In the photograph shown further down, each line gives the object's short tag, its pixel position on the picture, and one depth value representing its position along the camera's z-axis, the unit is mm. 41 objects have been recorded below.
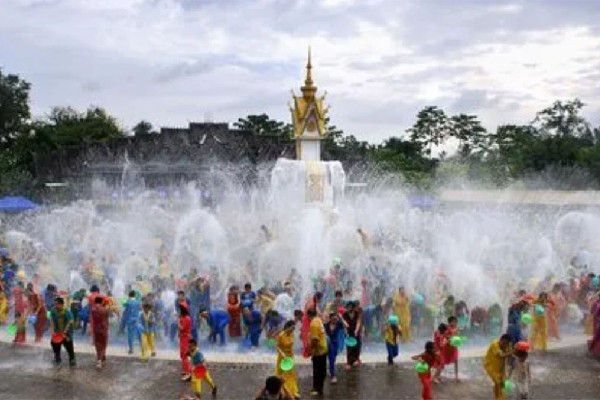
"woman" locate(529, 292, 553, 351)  14273
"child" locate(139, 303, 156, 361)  13617
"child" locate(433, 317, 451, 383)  11938
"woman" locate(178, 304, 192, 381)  12289
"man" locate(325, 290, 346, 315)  12766
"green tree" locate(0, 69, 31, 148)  62656
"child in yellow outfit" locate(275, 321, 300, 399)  10828
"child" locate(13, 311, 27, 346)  15188
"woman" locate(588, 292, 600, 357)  13852
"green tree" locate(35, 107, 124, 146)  68744
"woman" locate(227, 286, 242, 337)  15047
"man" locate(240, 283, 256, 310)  14766
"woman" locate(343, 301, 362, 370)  12653
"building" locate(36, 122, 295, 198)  53344
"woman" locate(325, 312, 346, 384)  12023
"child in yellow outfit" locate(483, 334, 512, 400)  10250
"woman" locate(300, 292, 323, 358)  11620
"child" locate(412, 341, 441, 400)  10469
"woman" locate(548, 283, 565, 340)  15293
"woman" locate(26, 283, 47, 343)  15258
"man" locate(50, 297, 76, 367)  13008
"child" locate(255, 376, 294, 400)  6809
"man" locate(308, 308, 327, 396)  11281
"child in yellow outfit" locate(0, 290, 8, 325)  17123
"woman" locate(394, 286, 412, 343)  14930
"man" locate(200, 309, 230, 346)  14750
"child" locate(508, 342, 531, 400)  10484
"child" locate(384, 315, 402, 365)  12752
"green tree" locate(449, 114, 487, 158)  80312
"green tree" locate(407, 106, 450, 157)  80312
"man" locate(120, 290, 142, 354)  13859
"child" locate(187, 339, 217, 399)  10516
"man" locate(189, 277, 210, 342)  15641
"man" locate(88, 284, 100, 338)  13552
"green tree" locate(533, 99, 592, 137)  61438
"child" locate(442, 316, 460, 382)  12055
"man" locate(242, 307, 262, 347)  14500
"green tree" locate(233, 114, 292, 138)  83112
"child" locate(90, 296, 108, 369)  13172
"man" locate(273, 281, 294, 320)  15171
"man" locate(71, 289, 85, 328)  14500
